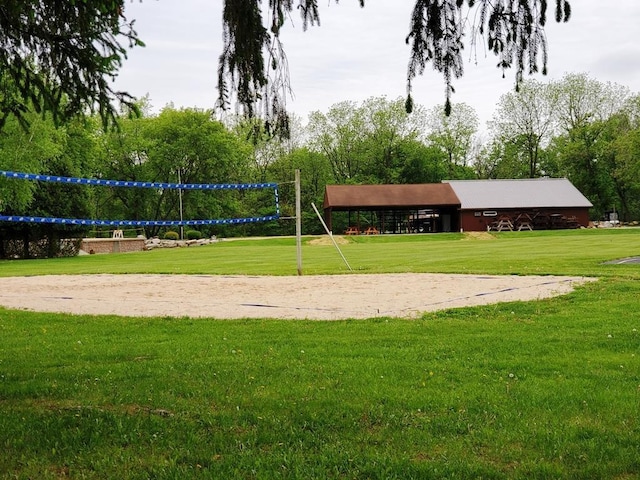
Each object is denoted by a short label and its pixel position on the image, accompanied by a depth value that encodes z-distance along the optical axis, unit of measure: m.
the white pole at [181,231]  51.19
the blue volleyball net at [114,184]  15.95
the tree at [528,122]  61.12
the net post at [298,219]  15.07
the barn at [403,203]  48.38
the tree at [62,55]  5.48
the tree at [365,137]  61.47
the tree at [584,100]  61.57
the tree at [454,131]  66.19
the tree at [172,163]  54.03
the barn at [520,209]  49.12
